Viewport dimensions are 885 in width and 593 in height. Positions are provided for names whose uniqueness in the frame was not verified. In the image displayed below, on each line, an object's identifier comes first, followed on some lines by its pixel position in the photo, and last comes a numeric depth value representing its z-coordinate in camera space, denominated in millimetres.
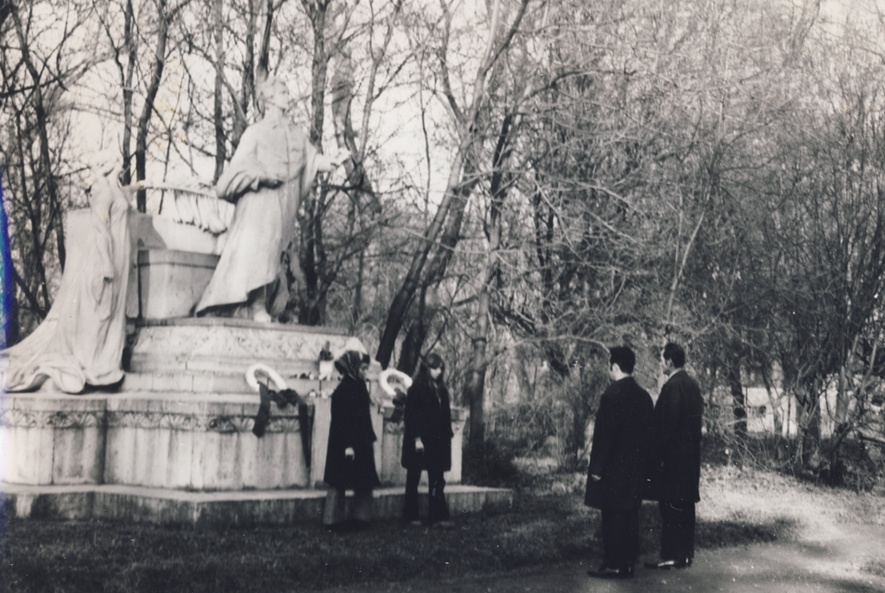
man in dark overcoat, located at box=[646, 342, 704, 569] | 10625
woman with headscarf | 11469
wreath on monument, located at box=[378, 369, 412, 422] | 13601
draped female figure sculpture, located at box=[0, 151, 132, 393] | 12891
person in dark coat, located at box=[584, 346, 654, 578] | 9758
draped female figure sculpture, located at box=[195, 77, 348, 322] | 13531
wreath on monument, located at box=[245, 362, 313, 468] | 12094
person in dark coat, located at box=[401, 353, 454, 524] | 12180
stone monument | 11836
